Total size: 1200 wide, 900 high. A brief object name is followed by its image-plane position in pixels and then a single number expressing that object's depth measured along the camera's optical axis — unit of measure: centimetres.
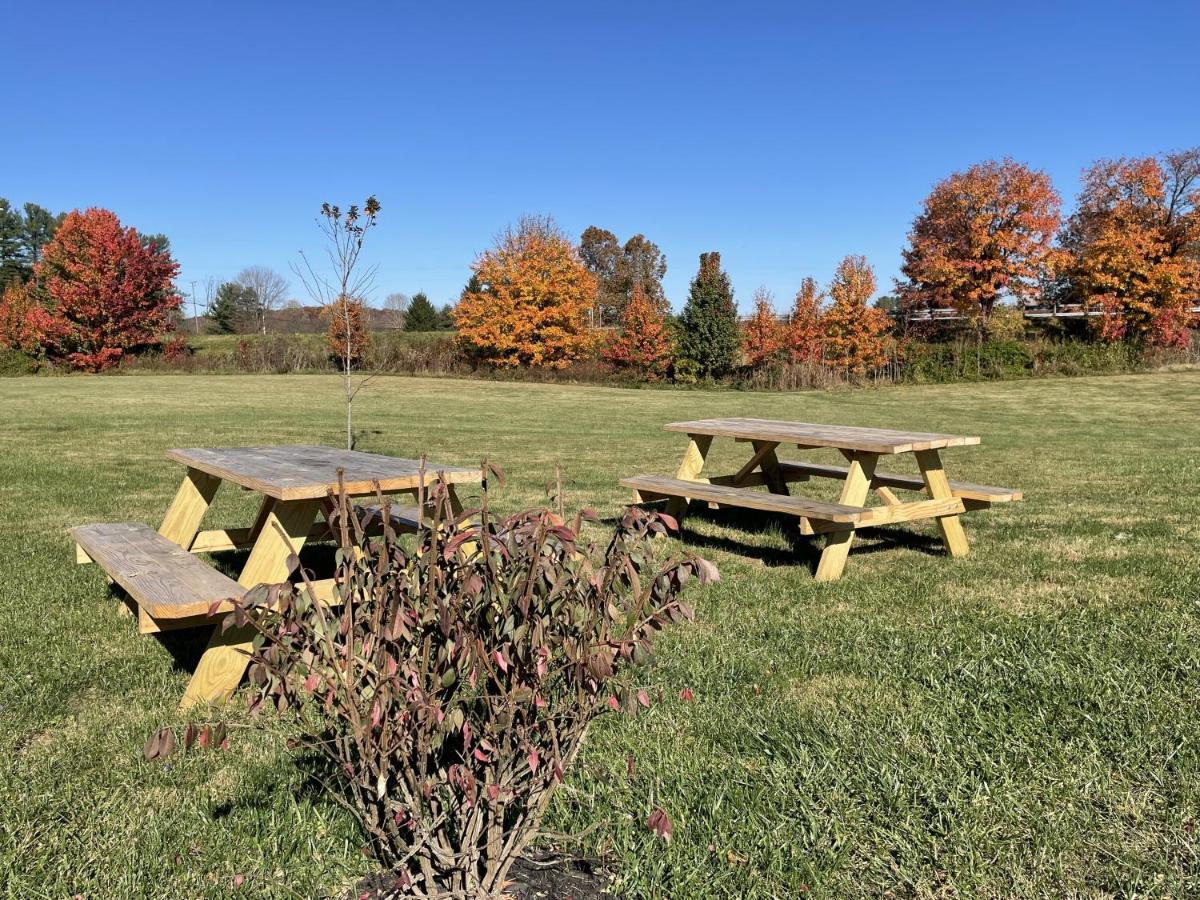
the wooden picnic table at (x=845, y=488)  513
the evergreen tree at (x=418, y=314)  5541
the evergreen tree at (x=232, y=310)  6084
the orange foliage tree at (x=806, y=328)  3647
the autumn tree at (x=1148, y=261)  3775
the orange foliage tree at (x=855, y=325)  3612
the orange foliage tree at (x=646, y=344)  3631
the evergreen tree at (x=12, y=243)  5984
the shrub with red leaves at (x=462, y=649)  159
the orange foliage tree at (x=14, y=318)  3659
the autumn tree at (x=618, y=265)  6794
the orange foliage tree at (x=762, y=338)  3634
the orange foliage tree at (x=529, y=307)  3878
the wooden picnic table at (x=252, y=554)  313
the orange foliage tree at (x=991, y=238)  3922
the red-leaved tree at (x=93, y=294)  3531
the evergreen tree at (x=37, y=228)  6564
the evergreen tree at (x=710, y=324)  3562
